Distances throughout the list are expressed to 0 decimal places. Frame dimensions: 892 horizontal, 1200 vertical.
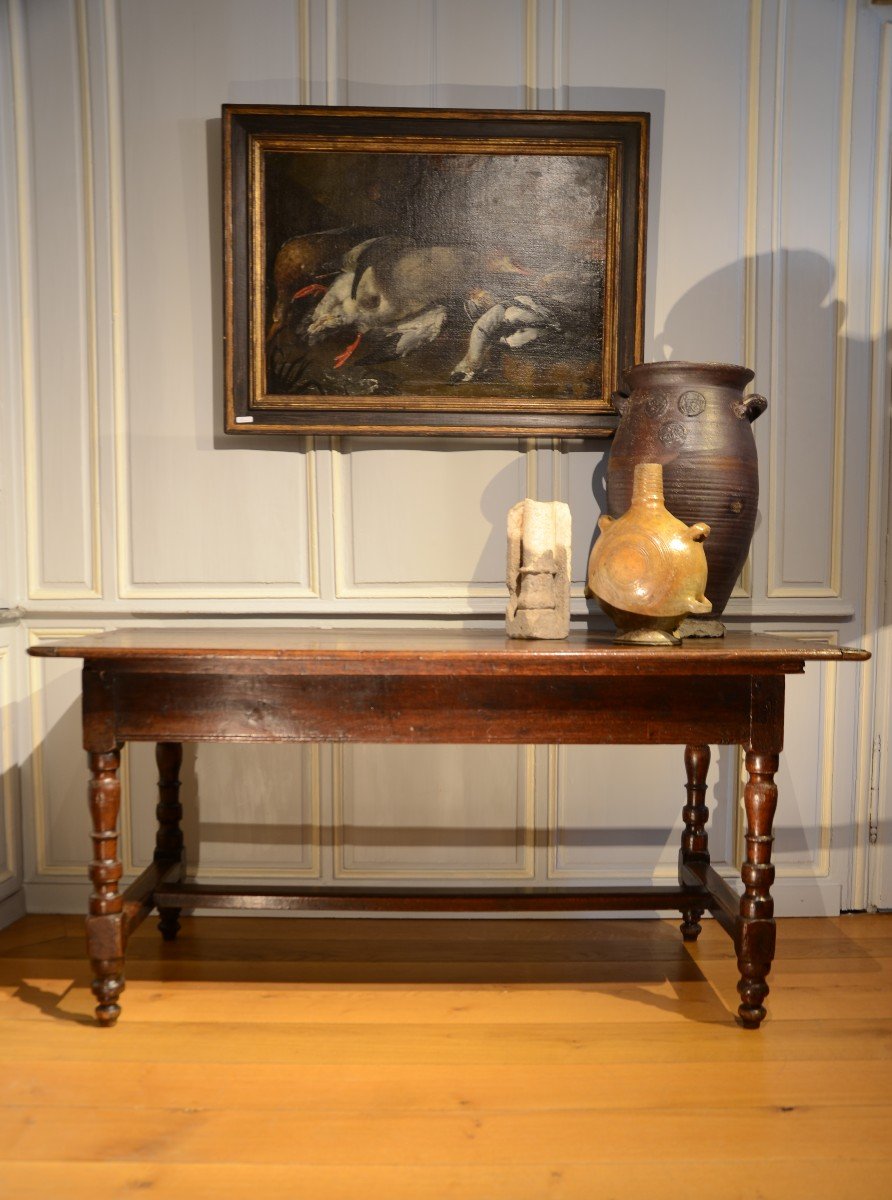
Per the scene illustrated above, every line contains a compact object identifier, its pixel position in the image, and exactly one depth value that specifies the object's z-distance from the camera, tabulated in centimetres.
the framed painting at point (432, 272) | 290
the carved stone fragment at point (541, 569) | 244
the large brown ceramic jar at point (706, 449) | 261
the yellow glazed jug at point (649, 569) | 229
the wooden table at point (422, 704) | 218
